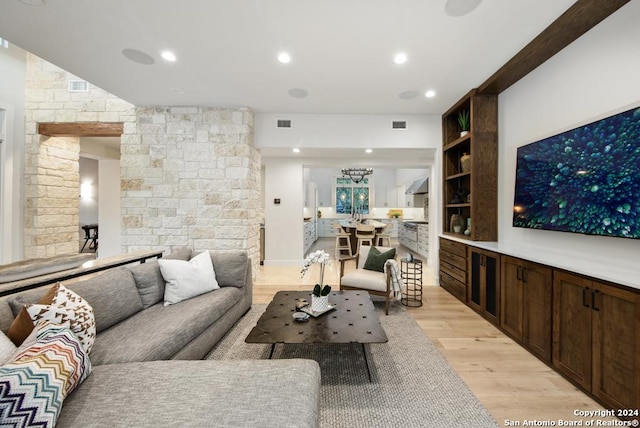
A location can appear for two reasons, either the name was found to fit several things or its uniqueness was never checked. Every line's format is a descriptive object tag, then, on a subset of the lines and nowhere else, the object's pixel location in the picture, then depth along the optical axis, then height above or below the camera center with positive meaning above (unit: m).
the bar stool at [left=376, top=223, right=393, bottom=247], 6.61 -0.75
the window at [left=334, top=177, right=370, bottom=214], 10.91 +0.71
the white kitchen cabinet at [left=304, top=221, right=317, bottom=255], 7.23 -0.66
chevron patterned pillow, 0.92 -0.67
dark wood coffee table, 1.84 -0.89
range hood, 7.59 +0.82
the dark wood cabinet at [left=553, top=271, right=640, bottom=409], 1.52 -0.82
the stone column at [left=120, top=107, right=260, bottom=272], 4.17 +0.53
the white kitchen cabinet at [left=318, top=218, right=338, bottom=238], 10.66 -0.66
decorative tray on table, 2.21 -0.86
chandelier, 9.23 +1.49
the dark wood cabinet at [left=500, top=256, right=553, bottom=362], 2.16 -0.83
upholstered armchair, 3.16 -0.82
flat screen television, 1.74 +0.28
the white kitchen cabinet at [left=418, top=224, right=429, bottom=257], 6.43 -0.68
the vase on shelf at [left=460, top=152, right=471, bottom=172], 3.60 +0.72
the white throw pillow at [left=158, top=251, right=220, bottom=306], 2.42 -0.65
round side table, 3.51 -1.21
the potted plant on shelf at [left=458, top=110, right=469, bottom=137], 3.79 +1.36
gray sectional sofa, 1.07 -0.83
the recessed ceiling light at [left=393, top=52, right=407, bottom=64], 2.69 +1.64
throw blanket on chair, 3.22 -0.85
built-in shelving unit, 3.36 +0.63
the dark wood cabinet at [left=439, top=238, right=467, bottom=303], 3.50 -0.80
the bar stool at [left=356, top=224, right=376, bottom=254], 6.36 -0.51
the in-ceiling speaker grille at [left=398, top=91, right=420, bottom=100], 3.56 +1.66
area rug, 1.60 -1.26
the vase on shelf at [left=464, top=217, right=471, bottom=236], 3.66 -0.25
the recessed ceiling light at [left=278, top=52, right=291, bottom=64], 2.71 +1.65
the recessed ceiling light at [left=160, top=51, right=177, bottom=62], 2.73 +1.67
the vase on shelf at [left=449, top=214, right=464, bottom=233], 4.02 -0.15
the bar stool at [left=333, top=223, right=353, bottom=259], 6.87 -0.90
